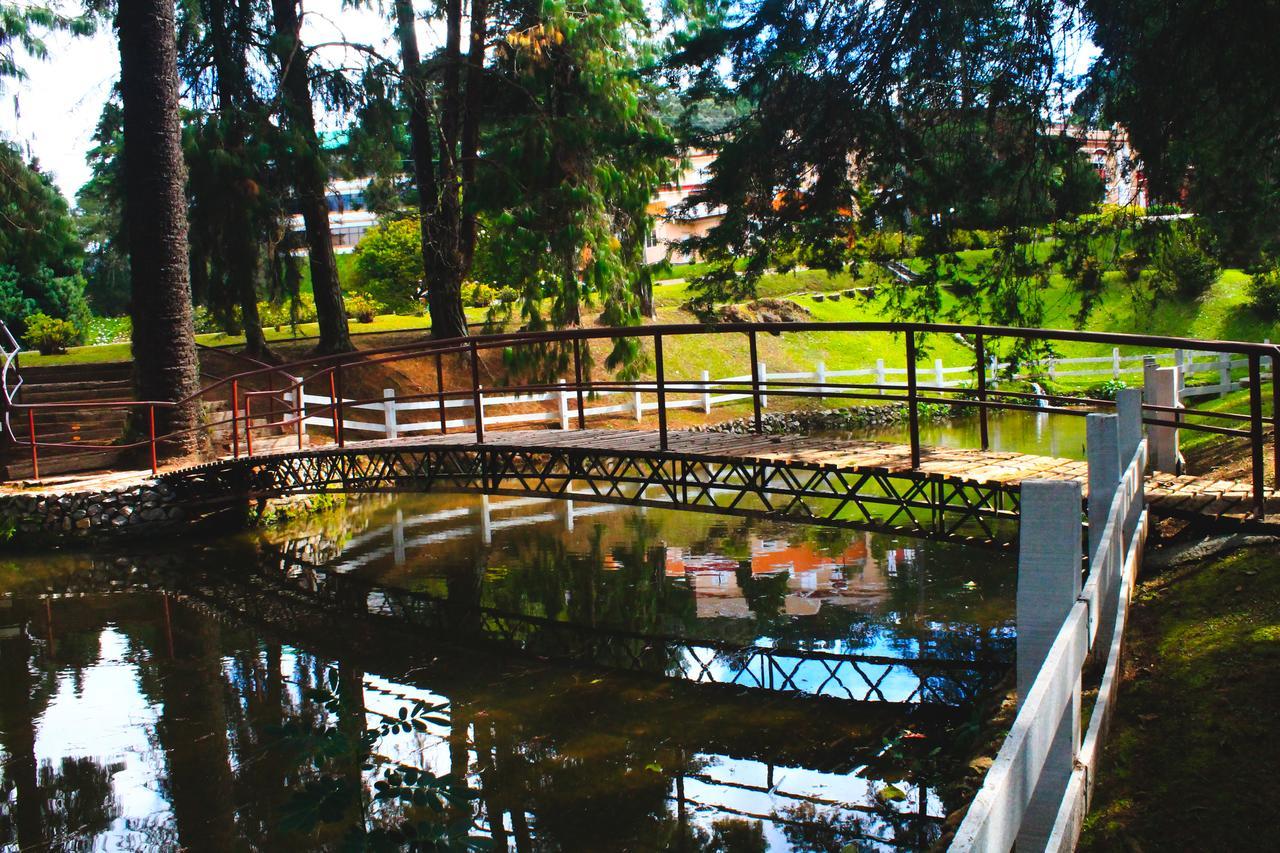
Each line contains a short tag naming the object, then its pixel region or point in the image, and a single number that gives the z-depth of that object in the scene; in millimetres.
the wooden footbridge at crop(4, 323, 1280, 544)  7938
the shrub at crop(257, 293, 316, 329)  25766
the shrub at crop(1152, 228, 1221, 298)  10523
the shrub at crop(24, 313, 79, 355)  29859
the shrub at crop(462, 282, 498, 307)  33375
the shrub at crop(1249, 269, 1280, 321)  29562
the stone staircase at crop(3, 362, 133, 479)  18656
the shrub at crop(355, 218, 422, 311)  33531
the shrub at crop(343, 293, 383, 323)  31620
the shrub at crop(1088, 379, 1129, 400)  26953
